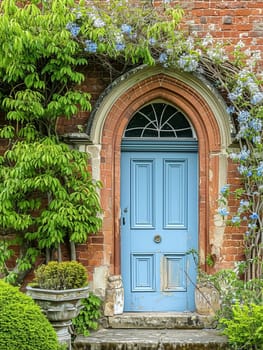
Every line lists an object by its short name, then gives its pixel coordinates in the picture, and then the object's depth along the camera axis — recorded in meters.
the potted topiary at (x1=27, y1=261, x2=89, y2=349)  5.75
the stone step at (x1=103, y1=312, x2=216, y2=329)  6.73
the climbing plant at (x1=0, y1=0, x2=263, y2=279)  6.27
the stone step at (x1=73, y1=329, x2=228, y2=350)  6.18
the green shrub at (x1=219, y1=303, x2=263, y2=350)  5.66
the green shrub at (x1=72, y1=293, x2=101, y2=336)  6.57
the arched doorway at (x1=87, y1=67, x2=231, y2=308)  6.82
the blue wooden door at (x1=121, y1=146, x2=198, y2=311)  7.08
